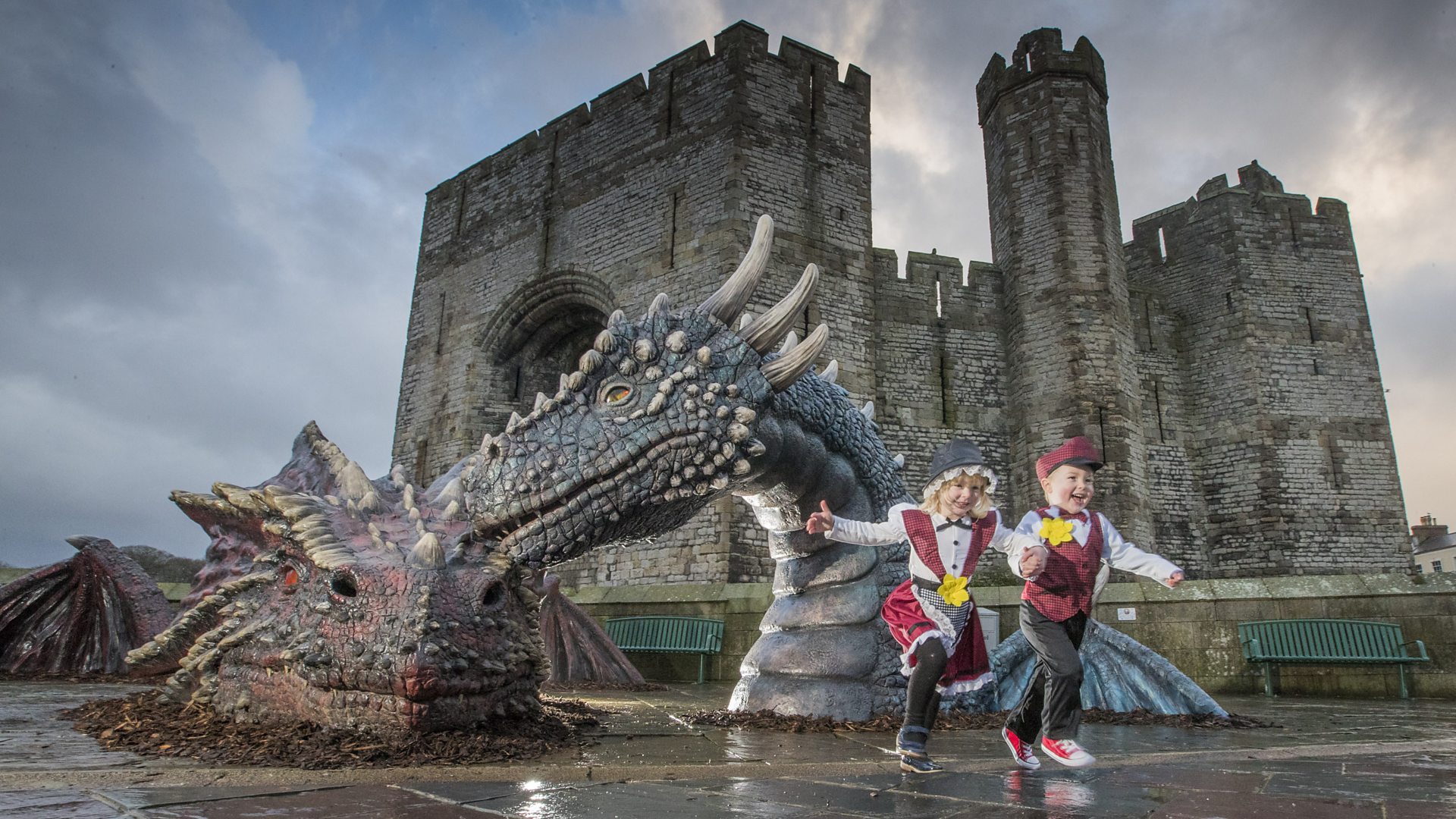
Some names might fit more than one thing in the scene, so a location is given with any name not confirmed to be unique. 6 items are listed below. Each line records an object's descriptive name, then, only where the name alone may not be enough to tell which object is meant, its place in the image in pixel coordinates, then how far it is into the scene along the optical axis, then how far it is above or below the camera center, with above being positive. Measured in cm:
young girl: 249 +27
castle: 1512 +656
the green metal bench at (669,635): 765 +7
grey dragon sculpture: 262 +57
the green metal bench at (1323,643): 651 +7
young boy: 233 +18
